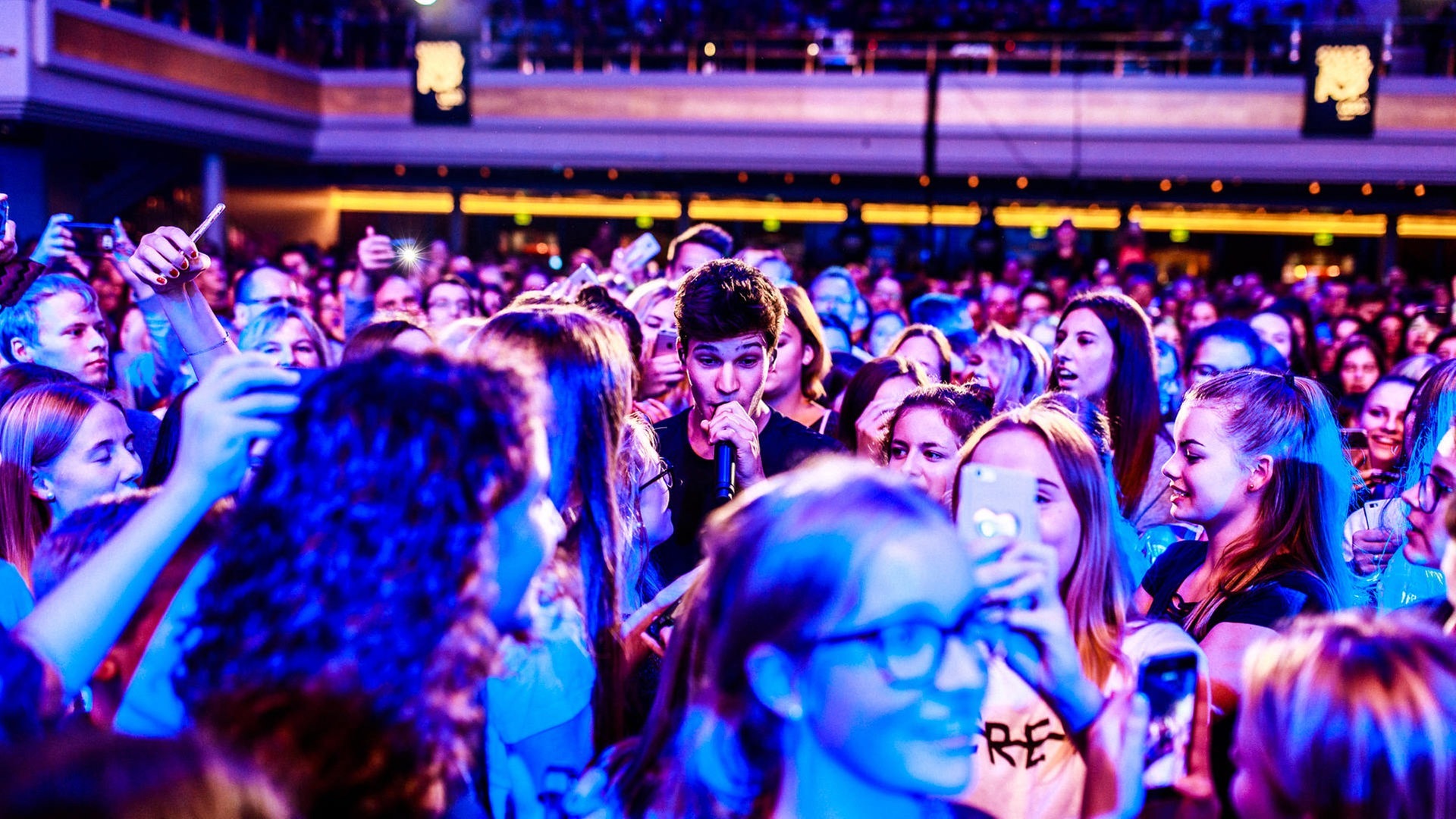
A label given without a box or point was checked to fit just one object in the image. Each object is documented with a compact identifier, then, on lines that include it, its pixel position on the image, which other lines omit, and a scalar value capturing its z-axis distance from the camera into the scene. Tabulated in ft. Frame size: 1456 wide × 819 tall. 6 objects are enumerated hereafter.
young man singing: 9.52
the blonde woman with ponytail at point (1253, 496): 7.37
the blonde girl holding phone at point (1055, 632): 4.96
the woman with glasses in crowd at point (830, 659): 3.82
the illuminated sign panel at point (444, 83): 50.57
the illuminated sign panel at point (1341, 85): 45.32
